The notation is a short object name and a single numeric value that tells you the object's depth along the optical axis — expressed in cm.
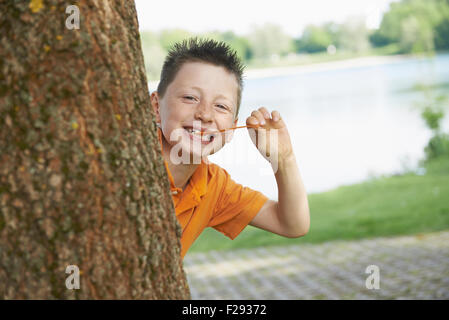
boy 236
